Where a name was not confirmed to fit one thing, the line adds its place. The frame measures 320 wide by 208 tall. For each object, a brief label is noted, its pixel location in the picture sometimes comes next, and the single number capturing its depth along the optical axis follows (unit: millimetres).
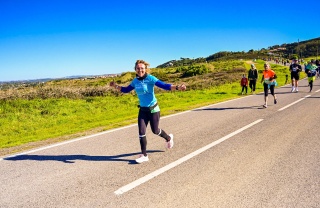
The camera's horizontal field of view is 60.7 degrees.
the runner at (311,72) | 18078
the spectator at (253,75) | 19133
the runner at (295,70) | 18562
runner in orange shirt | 12289
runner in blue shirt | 5323
